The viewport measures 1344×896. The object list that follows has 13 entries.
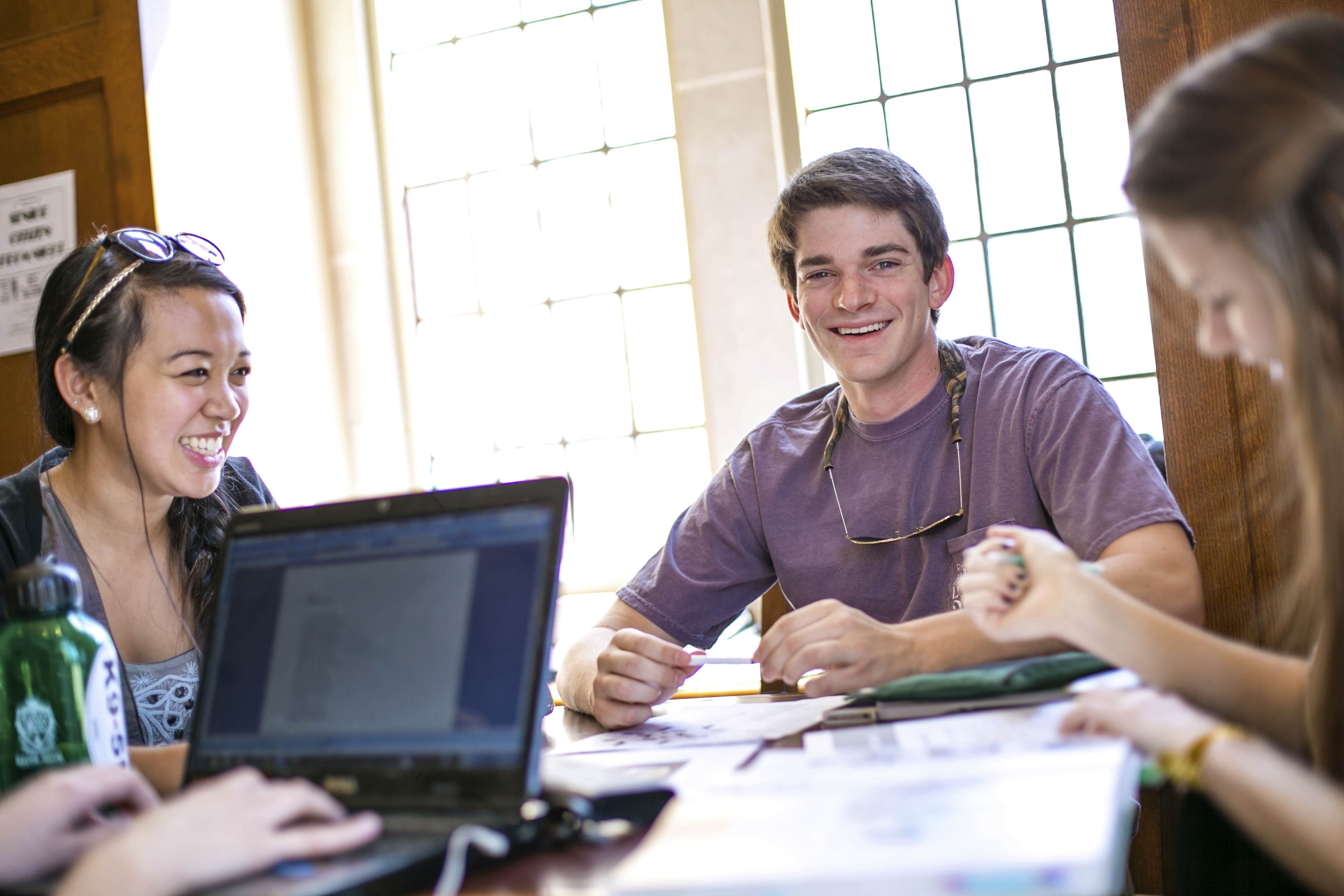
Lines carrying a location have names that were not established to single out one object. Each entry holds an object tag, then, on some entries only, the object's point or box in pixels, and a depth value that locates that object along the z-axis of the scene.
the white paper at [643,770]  0.80
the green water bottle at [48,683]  0.89
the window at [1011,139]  2.72
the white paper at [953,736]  0.78
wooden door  2.58
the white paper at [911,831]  0.52
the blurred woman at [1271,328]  0.68
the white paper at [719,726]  1.05
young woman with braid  1.51
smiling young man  1.44
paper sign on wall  2.63
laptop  0.75
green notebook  0.99
